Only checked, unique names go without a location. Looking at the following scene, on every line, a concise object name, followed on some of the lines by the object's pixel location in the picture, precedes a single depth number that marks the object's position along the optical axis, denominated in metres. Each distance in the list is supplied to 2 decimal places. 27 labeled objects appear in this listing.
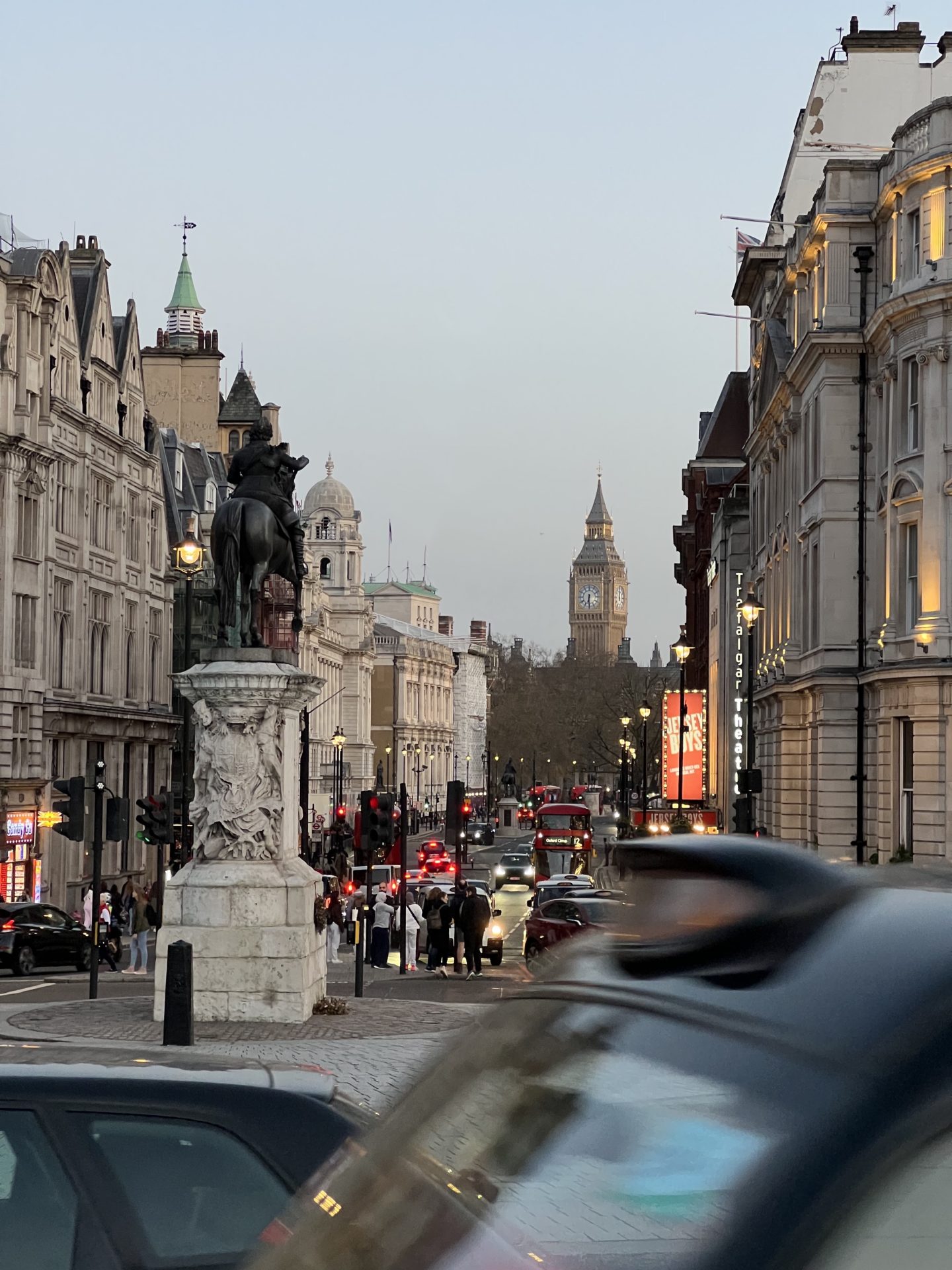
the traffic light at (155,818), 31.45
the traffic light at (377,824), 29.81
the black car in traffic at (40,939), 36.16
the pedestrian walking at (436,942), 35.06
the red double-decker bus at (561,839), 72.06
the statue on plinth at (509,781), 140.75
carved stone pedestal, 21.86
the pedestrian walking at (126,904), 47.31
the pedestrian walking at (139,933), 36.03
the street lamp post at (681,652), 50.19
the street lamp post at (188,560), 32.97
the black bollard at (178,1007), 18.28
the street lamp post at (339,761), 99.25
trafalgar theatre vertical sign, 60.66
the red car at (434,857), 76.12
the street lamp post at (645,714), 57.79
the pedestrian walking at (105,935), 38.81
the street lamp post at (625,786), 90.25
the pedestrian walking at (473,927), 32.94
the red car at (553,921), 30.84
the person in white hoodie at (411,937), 35.09
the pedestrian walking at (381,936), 35.66
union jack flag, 70.75
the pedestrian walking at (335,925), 37.62
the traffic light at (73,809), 28.45
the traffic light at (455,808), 43.69
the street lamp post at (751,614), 37.91
